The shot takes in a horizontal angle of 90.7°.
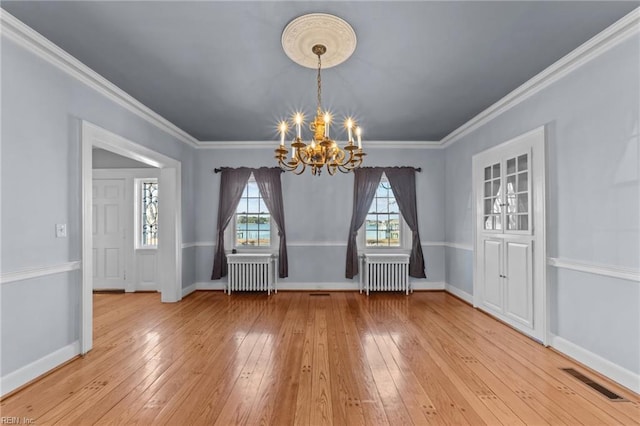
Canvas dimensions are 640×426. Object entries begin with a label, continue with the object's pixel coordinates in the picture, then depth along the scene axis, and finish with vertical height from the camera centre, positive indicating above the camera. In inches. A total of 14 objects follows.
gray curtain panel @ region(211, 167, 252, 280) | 230.5 +13.4
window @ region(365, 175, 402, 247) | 239.1 -3.4
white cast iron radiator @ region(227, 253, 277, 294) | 222.1 -40.8
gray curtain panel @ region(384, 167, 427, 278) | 232.4 +16.5
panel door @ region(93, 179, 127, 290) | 233.0 -9.0
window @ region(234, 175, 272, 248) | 238.7 -2.2
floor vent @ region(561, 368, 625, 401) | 92.6 -53.5
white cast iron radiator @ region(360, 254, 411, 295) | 221.8 -40.5
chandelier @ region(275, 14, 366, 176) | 100.0 +25.3
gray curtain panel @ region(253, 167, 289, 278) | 231.8 +16.5
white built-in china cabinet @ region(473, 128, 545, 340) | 135.9 -8.2
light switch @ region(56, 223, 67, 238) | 114.2 -4.7
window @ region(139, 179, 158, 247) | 238.5 +4.6
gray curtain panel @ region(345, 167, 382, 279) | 229.8 +10.7
